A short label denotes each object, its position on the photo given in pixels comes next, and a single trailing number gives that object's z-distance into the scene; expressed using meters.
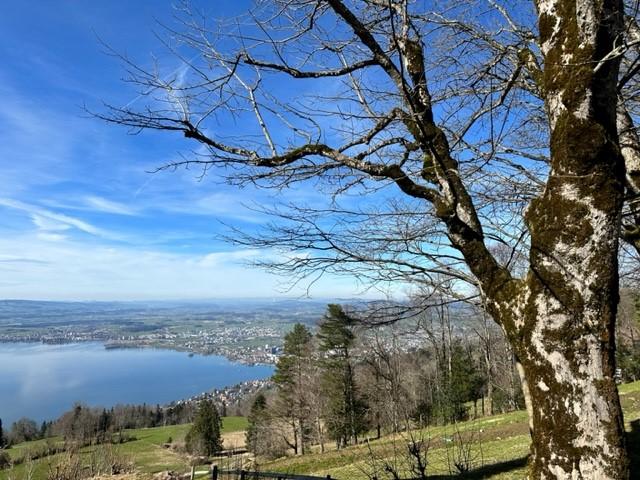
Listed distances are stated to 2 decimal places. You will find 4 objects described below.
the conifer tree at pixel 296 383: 25.67
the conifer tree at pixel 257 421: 27.08
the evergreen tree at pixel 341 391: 25.56
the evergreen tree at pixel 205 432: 34.31
